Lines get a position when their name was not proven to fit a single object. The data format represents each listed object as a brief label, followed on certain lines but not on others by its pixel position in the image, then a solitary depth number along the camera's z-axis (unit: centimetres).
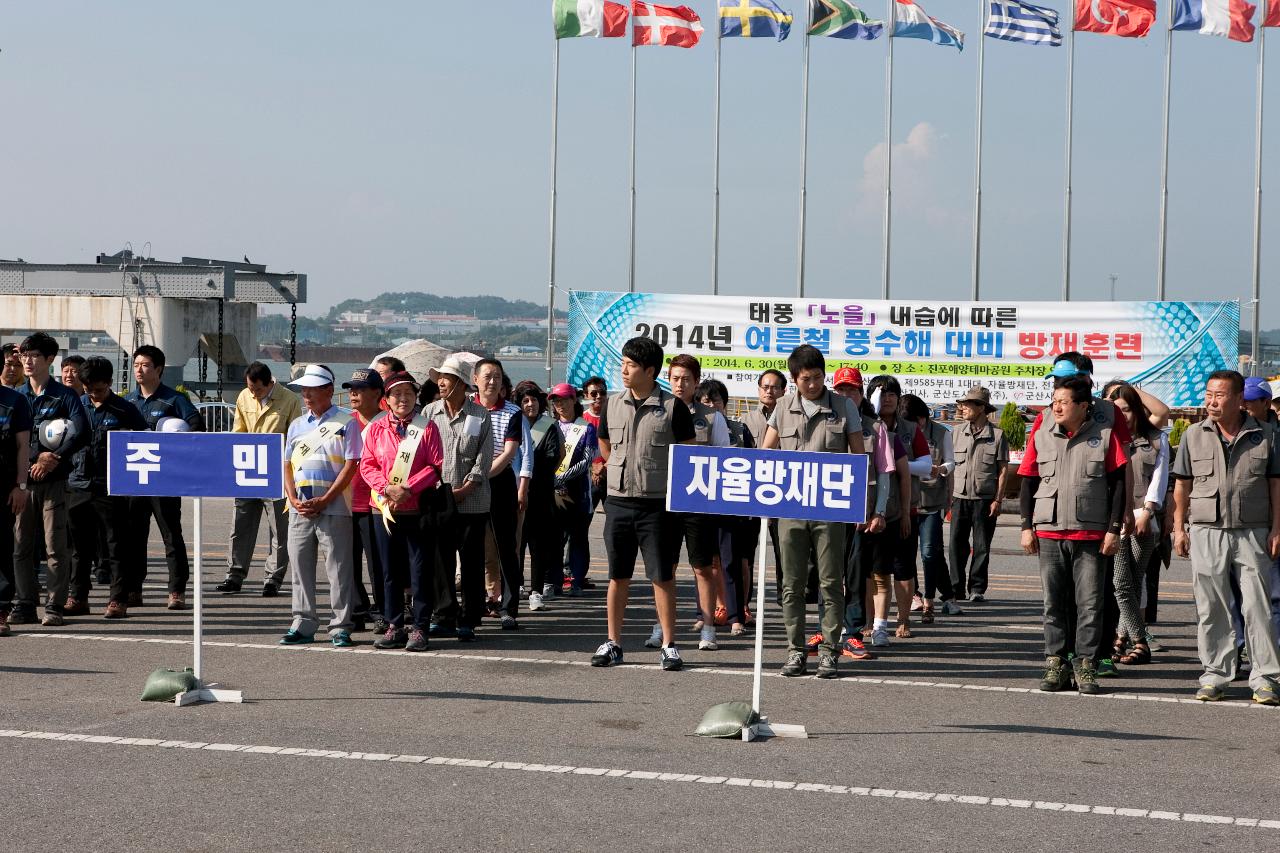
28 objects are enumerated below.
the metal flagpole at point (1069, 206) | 3005
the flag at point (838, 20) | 3055
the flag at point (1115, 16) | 2909
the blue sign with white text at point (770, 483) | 751
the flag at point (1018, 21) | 3019
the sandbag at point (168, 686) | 783
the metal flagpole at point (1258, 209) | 2764
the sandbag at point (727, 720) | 713
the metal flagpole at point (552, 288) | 2912
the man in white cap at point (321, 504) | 969
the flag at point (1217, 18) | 2845
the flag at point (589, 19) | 2986
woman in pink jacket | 969
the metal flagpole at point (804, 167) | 3117
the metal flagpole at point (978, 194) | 3031
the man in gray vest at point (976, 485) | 1279
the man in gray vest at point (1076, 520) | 850
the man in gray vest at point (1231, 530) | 834
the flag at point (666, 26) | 3028
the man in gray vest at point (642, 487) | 920
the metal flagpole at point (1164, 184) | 2911
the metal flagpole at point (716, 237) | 3127
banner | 2358
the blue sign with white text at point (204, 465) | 840
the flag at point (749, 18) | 3048
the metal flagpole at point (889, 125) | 3072
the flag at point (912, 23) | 3062
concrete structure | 4019
